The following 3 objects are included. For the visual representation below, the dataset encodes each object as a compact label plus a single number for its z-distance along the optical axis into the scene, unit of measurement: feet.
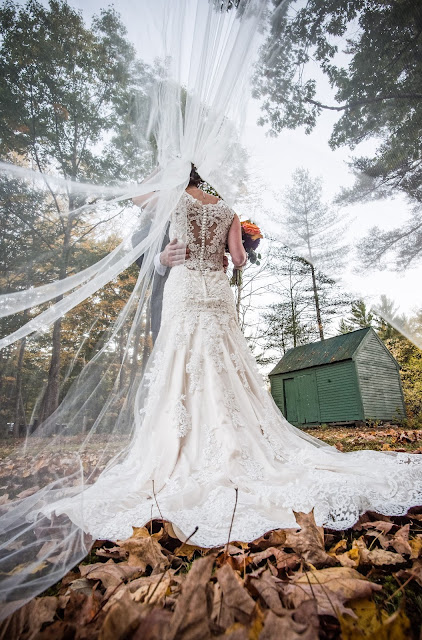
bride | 4.63
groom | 8.75
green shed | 39.06
